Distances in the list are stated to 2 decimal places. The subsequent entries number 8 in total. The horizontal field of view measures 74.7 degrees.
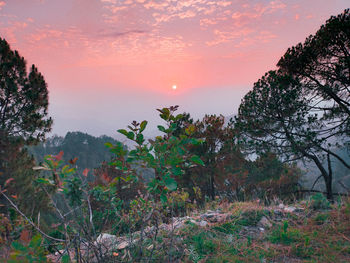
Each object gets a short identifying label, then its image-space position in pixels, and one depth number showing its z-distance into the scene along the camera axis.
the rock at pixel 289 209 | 3.80
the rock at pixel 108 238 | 2.60
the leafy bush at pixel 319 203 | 3.88
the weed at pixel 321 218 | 3.21
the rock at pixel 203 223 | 3.32
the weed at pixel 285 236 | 2.72
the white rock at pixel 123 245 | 2.54
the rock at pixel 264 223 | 3.28
